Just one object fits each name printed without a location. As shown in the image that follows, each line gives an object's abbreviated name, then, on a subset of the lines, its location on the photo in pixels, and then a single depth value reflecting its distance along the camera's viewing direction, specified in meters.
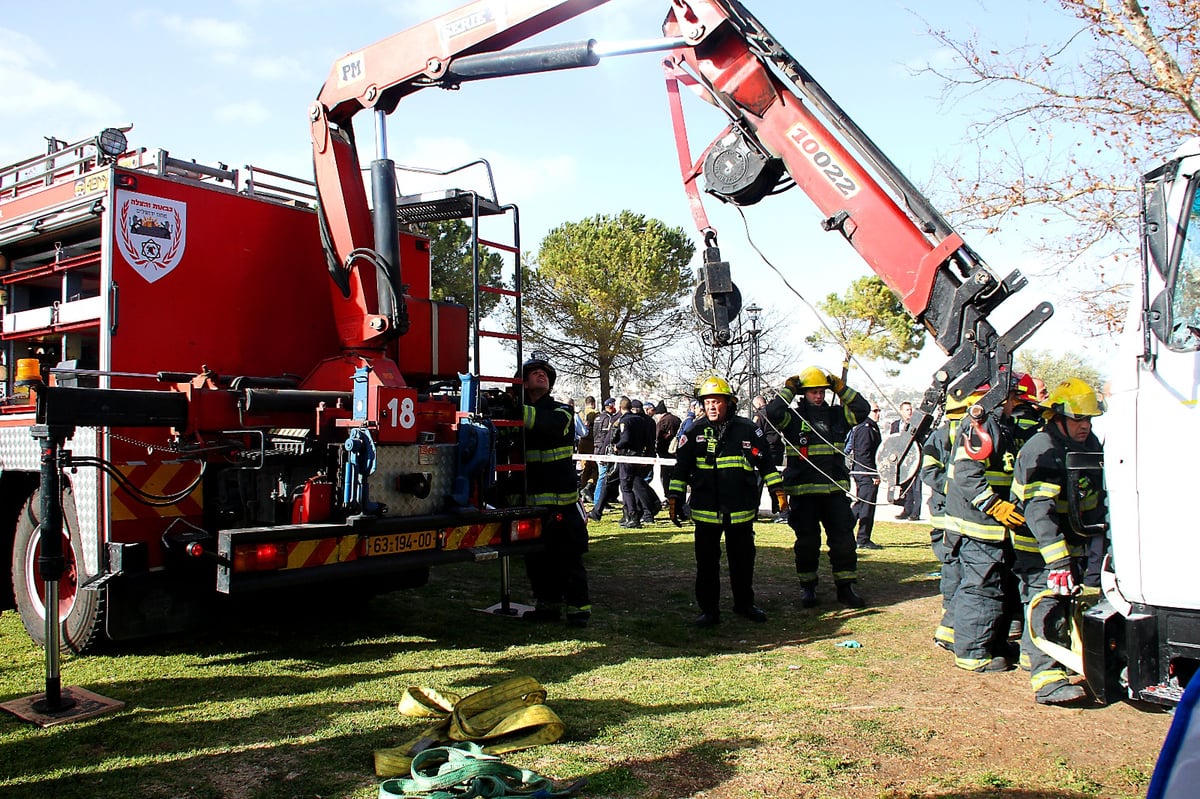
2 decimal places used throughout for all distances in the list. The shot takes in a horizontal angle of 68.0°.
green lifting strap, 3.20
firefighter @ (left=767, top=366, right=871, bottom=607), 7.53
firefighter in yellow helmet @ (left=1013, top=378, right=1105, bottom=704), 4.66
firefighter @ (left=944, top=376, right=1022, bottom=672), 5.32
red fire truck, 4.97
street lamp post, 15.34
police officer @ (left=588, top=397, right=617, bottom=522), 13.96
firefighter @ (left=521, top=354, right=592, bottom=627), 6.49
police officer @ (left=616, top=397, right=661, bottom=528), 12.99
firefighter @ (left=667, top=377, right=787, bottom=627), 6.86
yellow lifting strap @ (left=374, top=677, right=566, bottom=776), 3.72
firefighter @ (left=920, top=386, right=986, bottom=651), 5.82
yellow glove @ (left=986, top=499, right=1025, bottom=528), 5.19
